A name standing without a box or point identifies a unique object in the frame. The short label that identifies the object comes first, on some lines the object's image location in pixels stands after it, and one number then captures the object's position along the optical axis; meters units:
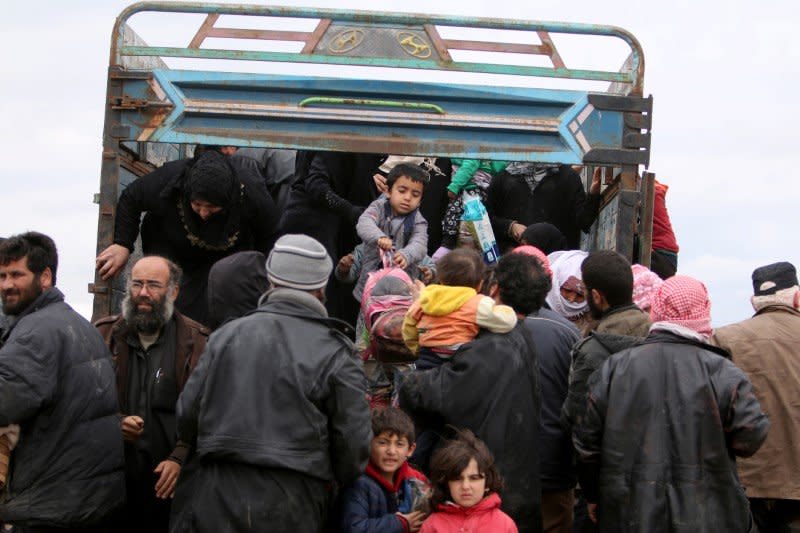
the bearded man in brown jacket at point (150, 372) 5.45
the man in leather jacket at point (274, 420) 4.26
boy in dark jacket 4.64
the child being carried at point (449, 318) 5.01
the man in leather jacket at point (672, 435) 4.68
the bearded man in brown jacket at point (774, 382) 6.02
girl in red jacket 4.65
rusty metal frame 6.53
